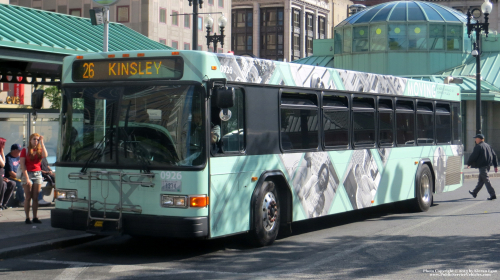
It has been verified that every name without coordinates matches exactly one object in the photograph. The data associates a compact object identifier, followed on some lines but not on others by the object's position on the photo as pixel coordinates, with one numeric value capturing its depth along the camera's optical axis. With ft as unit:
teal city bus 28.53
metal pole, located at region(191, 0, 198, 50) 62.35
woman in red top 39.11
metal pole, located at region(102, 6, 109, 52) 43.81
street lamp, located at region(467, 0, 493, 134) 90.17
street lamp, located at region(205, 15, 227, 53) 78.79
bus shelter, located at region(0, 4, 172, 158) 45.16
